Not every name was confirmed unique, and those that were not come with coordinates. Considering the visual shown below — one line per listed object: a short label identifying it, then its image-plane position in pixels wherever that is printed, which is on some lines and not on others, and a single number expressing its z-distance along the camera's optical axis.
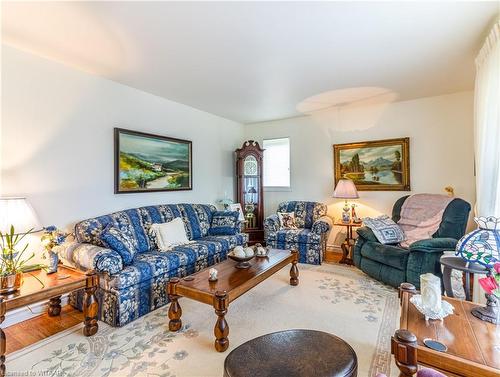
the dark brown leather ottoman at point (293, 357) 1.19
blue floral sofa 2.37
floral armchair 4.06
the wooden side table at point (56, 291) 1.78
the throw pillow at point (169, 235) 3.25
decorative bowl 2.68
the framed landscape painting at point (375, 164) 4.21
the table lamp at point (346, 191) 4.16
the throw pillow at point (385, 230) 3.38
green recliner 2.75
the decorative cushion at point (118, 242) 2.58
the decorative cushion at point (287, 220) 4.54
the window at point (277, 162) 5.36
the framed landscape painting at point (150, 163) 3.40
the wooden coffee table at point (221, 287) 2.00
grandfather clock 5.09
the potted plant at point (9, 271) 1.89
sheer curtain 2.22
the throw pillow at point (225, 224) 4.02
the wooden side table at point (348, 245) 4.08
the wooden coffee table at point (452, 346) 1.16
